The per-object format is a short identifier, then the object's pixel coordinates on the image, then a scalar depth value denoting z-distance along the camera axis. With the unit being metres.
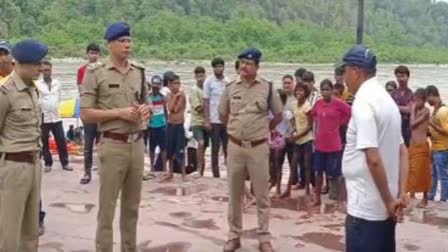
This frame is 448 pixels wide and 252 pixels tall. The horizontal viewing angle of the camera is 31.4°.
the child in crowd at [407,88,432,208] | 8.24
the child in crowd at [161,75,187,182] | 9.40
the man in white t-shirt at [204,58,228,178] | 9.34
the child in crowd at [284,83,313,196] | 8.42
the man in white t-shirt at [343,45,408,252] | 4.08
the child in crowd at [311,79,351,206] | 7.97
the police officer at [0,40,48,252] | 4.91
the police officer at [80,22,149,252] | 5.35
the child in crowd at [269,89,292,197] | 8.48
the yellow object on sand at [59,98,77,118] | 15.90
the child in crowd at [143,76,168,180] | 9.68
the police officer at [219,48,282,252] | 6.27
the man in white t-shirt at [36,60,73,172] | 9.41
